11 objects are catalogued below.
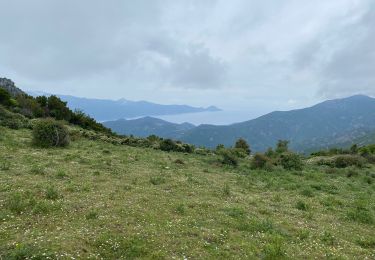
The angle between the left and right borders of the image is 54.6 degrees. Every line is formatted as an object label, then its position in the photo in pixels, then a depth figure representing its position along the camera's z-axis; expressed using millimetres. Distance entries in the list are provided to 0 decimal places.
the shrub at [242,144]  67562
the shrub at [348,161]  43906
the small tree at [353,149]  57781
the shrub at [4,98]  57931
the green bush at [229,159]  36812
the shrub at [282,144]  59925
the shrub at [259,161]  35909
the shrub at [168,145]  46062
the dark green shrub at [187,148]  46906
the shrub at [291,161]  37375
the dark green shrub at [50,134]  32875
